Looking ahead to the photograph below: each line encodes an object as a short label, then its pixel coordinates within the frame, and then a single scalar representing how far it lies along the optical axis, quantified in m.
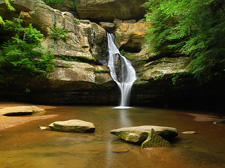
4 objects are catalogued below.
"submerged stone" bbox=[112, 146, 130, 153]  2.59
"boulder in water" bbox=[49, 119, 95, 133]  3.78
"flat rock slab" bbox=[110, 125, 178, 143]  2.90
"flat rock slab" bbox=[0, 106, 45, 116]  5.83
